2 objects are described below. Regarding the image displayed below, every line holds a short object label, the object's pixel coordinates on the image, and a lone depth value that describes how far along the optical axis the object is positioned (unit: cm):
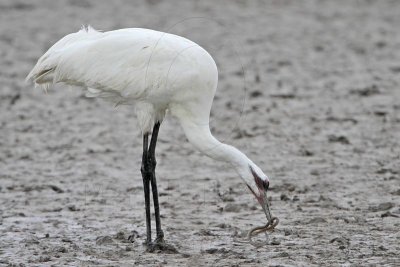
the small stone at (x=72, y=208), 2047
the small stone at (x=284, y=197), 2086
